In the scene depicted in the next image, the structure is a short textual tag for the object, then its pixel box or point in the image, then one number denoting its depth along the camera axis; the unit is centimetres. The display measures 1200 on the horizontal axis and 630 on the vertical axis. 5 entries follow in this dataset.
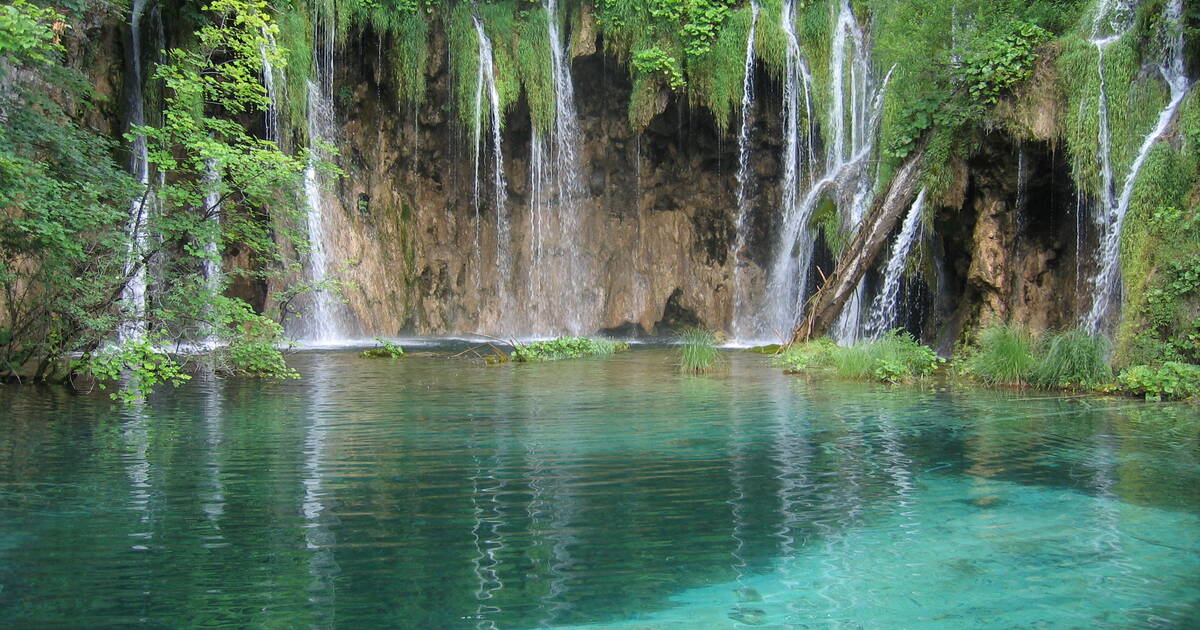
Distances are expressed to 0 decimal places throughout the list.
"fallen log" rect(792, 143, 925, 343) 1475
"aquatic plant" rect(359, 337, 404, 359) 1570
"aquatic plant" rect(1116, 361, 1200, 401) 973
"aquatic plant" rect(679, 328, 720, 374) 1373
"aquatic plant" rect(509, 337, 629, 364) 1568
